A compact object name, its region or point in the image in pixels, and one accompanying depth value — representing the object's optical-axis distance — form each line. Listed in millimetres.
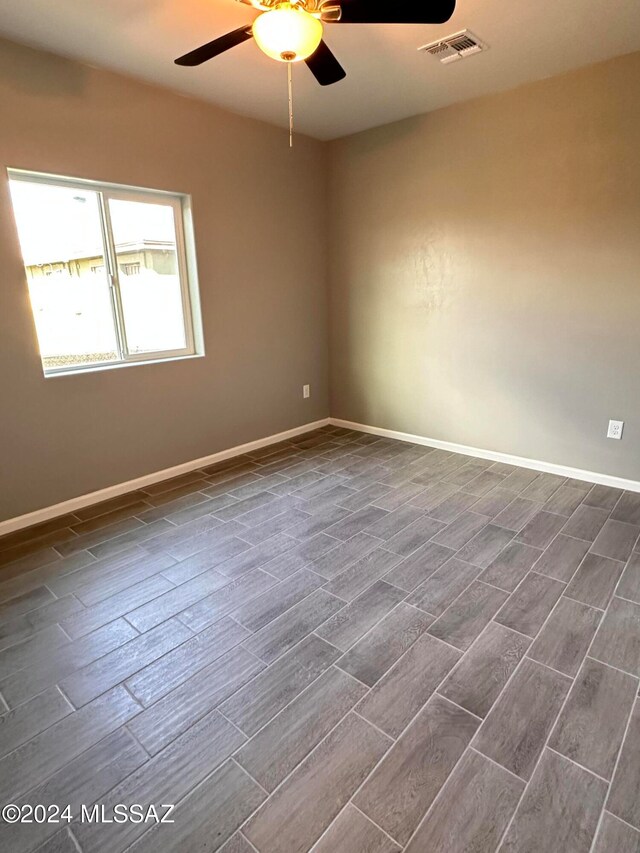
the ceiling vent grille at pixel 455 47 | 2425
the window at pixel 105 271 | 2729
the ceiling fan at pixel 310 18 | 1615
